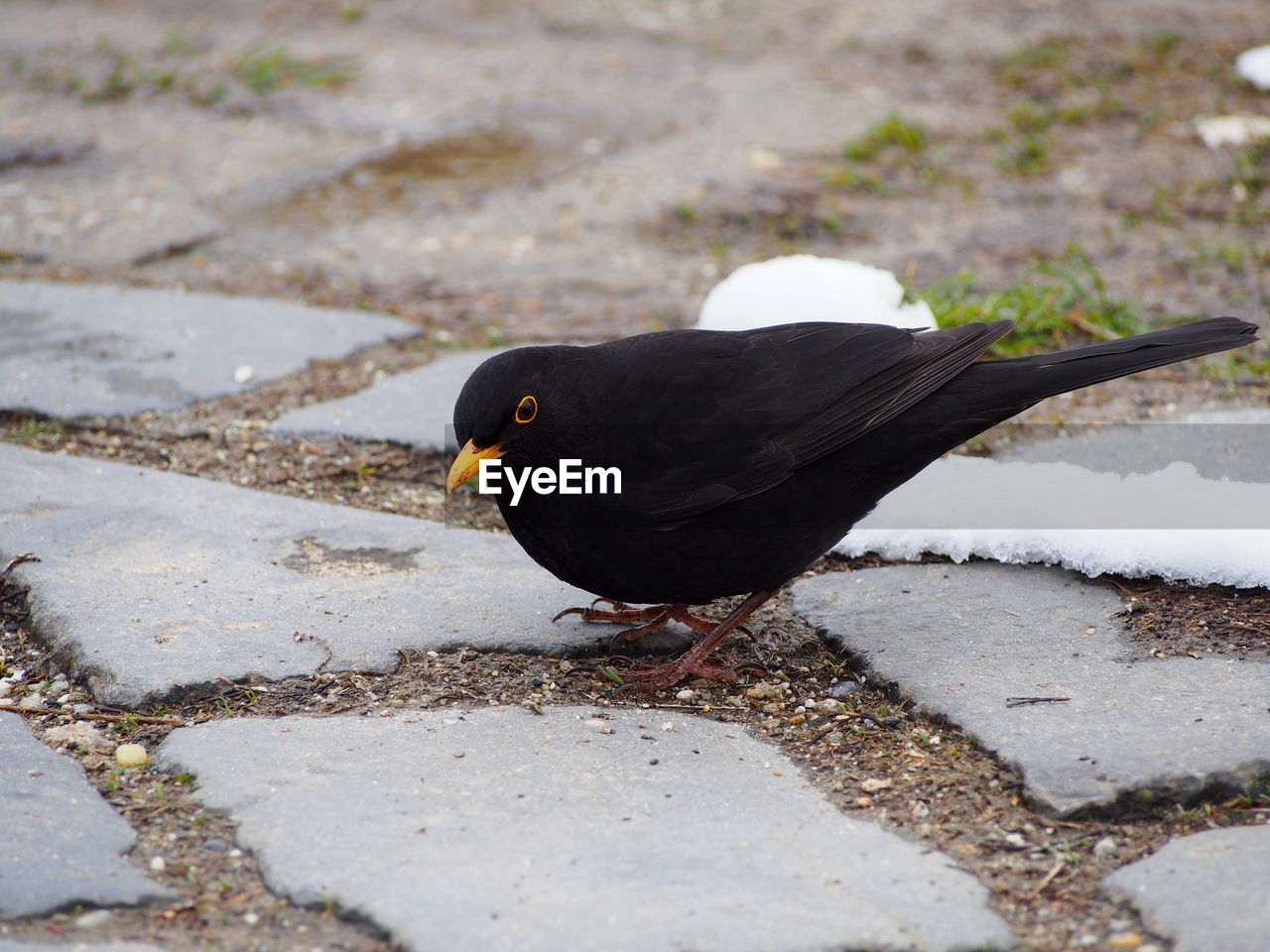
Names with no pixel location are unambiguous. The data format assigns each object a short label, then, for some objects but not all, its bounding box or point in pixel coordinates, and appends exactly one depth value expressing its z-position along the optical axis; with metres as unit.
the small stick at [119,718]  5.35
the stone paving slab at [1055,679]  4.96
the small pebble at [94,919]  4.11
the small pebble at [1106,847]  4.63
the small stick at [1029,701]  5.57
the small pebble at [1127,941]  4.07
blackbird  6.32
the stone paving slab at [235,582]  5.86
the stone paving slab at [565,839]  4.09
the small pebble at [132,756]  5.07
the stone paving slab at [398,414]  8.19
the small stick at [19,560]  6.38
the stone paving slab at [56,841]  4.22
